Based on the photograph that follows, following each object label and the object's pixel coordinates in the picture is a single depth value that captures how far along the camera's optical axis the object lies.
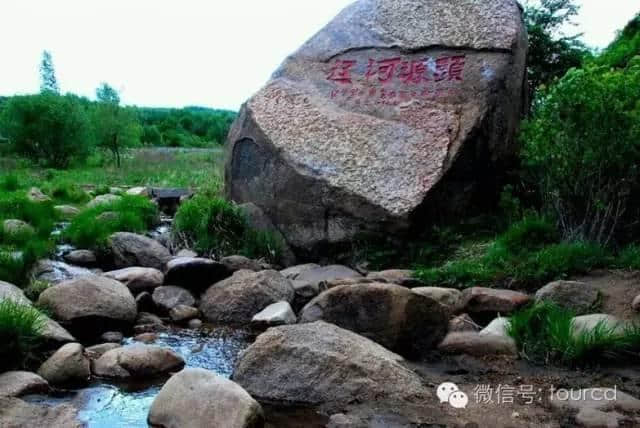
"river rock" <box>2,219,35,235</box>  8.45
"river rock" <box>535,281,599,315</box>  5.98
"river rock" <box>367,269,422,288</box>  7.07
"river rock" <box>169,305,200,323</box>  6.83
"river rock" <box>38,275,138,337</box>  5.99
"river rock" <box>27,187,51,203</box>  11.71
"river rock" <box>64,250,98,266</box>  8.49
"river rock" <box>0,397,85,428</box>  3.91
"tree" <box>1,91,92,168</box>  27.48
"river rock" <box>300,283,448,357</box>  5.50
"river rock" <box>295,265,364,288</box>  7.47
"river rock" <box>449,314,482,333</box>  5.90
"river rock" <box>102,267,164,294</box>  7.35
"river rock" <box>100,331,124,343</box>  6.00
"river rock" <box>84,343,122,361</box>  5.46
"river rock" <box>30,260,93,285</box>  7.38
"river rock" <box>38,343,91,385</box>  4.89
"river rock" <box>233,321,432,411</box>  4.54
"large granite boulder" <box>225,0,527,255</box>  8.05
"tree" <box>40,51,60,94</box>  35.09
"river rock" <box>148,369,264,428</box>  3.94
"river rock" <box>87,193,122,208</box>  11.49
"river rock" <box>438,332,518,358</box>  5.41
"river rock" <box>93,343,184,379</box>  5.10
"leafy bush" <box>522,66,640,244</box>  6.68
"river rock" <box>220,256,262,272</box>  7.98
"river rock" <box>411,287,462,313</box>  6.41
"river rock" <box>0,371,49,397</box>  4.53
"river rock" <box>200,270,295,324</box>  6.84
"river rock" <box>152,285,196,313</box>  7.04
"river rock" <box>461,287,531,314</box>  6.14
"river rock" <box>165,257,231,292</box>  7.42
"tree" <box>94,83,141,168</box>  28.17
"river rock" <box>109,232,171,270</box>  8.41
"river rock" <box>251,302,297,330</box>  6.39
